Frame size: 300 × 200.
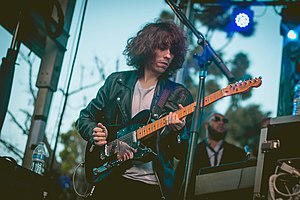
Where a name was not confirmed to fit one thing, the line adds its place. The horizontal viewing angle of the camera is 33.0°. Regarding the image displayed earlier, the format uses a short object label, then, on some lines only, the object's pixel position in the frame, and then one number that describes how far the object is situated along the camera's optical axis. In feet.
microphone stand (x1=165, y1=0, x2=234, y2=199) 9.15
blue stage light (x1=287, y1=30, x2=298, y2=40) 18.30
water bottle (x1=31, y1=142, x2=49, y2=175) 14.33
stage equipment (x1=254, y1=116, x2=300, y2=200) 8.73
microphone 10.79
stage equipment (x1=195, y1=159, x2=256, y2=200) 9.95
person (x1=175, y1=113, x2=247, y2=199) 19.34
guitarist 10.34
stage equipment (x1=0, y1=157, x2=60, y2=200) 10.76
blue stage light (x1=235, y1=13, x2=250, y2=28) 13.65
